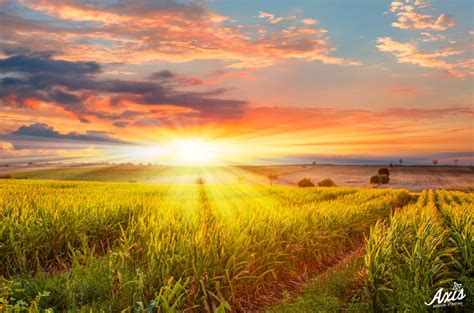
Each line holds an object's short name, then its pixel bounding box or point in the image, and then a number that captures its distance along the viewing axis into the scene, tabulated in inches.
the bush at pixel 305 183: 3204.2
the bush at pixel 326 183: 3132.1
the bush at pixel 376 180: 4042.8
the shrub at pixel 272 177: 4285.4
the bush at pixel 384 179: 4054.1
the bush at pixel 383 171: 4766.2
